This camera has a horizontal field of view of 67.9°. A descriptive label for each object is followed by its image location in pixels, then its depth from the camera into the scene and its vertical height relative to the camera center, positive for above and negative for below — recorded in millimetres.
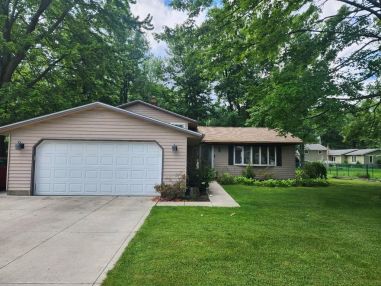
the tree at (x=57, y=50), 16516 +6723
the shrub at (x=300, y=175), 18406 -916
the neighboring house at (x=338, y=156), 54150 +1071
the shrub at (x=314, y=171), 18906 -652
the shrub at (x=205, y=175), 12468 -629
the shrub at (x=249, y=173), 18000 -763
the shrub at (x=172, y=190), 10617 -1105
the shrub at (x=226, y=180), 16844 -1136
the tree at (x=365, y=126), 15609 +2103
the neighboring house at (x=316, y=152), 48844 +1653
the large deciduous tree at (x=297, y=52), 10586 +4612
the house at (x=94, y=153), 11156 +292
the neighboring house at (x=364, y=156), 47659 +963
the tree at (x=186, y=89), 33719 +8710
